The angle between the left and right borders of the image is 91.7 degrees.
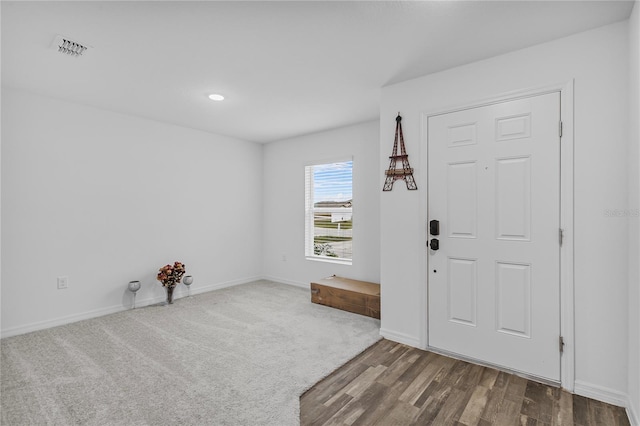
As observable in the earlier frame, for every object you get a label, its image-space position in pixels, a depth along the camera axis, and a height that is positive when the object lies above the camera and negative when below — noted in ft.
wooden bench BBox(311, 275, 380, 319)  11.46 -3.31
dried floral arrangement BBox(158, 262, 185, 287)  12.95 -2.66
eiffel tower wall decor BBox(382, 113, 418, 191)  9.29 +1.27
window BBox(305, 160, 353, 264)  14.92 +0.00
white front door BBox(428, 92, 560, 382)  7.25 -0.60
